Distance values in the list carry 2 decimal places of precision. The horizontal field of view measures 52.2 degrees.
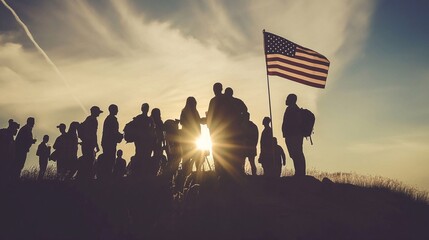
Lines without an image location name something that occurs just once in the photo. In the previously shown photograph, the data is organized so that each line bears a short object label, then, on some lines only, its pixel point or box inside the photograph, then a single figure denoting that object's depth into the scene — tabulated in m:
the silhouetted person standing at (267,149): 12.99
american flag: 12.98
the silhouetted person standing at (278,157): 13.46
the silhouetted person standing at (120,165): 13.55
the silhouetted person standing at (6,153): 9.82
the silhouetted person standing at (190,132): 10.27
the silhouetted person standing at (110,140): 10.52
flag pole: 12.18
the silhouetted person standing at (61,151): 12.16
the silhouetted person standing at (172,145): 10.71
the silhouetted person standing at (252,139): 12.38
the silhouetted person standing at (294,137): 10.59
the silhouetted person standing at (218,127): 9.14
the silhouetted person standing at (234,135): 9.14
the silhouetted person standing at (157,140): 11.04
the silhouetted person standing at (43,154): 13.60
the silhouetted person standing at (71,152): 12.09
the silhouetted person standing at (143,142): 10.66
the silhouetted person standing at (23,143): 11.50
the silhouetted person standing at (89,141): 10.61
